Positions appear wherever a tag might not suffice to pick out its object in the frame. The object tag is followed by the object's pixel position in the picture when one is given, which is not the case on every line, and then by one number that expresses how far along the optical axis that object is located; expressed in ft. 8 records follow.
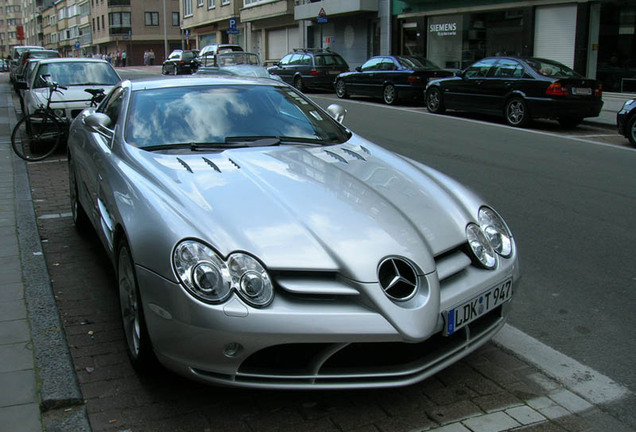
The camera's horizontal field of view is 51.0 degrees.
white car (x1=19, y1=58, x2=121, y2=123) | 37.91
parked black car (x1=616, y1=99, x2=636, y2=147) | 39.68
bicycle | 36.01
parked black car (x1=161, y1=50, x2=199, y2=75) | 123.20
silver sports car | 9.29
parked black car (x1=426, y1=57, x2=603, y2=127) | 47.26
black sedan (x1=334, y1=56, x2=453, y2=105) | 64.49
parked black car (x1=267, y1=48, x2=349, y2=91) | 83.66
